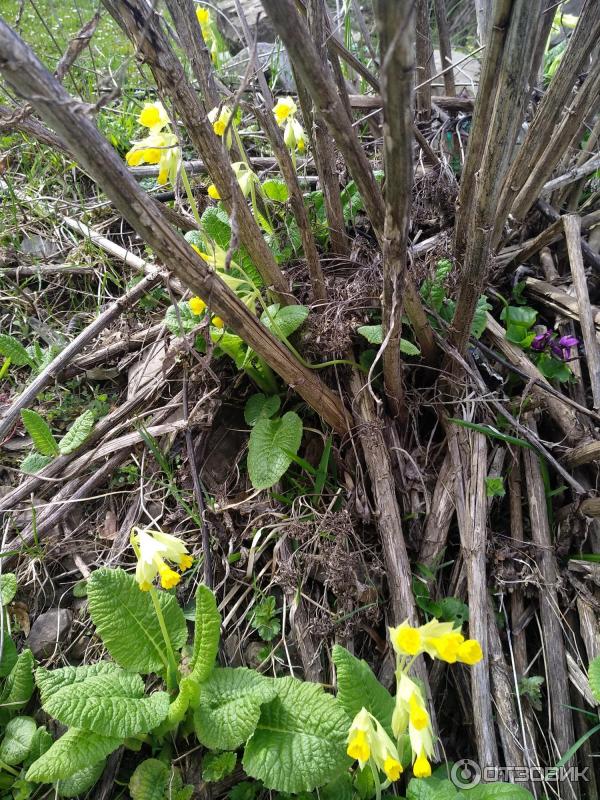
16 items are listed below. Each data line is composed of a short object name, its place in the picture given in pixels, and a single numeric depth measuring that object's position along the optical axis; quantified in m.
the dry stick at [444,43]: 0.49
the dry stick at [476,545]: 0.32
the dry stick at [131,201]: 0.19
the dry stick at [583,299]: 0.40
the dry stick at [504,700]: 0.32
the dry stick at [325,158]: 0.32
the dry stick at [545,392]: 0.40
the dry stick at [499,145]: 0.26
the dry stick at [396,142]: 0.17
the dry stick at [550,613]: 0.34
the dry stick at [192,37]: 0.30
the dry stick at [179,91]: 0.26
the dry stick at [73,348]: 0.46
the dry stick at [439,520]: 0.38
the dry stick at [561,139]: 0.38
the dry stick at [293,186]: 0.36
